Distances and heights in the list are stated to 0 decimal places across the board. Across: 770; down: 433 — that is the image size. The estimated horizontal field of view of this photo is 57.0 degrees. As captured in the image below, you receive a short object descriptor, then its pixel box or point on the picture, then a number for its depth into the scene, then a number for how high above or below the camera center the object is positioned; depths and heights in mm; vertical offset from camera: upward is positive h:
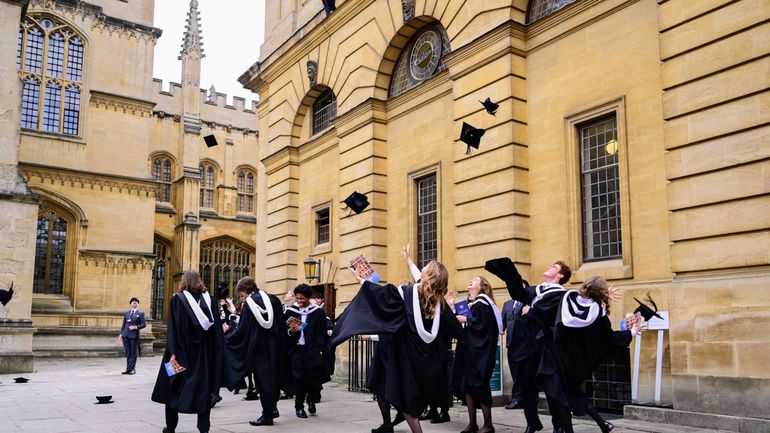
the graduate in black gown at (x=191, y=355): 8109 -710
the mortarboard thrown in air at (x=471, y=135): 12930 +2937
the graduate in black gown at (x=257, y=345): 9758 -701
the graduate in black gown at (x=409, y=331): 7512 -378
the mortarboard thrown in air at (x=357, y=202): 16078 +2135
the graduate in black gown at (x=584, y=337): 7391 -429
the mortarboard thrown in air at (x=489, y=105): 12665 +3407
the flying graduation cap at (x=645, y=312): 8211 -172
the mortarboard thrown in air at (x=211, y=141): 20719 +4491
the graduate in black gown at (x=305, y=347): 10570 -799
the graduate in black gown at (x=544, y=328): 7465 -356
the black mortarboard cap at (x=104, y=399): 11688 -1728
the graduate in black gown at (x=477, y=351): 8617 -684
